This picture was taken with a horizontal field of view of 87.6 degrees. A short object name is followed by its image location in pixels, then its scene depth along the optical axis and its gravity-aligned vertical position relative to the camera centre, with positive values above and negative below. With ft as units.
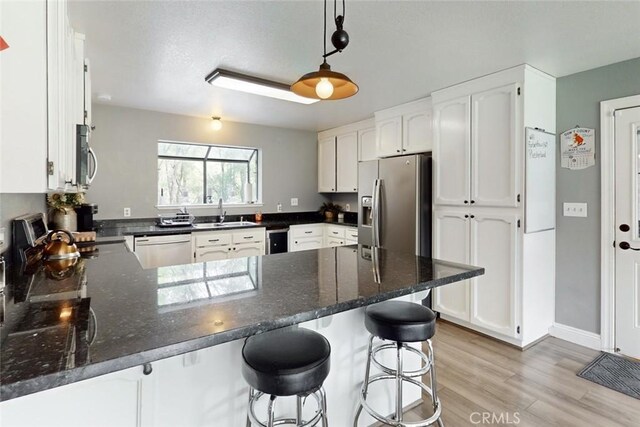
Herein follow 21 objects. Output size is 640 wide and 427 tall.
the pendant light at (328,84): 4.62 +1.95
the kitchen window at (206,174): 14.02 +1.76
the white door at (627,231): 8.41 -0.51
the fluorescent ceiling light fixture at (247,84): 8.86 +3.62
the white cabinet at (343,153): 14.94 +2.83
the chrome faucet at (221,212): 14.71 +0.04
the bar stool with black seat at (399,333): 4.76 -1.75
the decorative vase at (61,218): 8.97 -0.12
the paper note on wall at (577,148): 9.02 +1.75
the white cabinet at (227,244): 12.49 -1.21
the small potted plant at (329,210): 17.19 +0.13
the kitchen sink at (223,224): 13.20 -0.48
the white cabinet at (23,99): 3.19 +1.14
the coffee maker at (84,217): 9.91 -0.11
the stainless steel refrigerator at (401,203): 10.89 +0.33
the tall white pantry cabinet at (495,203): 8.96 +0.26
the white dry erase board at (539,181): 8.83 +0.85
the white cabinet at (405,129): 11.59 +3.08
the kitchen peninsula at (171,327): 2.53 -1.01
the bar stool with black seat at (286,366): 3.42 -1.63
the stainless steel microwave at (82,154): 5.48 +0.99
